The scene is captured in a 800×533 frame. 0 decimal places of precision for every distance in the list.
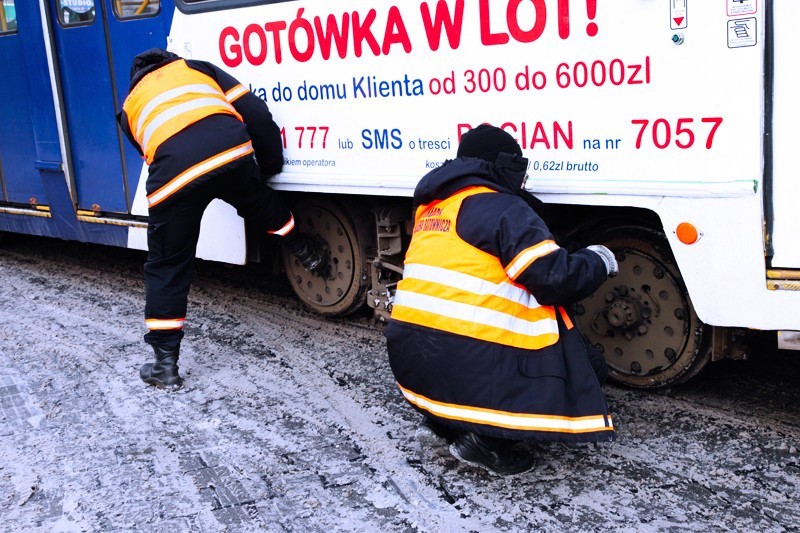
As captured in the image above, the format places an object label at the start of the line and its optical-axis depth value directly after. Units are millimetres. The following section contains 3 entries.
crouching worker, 3016
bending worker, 4172
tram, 3115
